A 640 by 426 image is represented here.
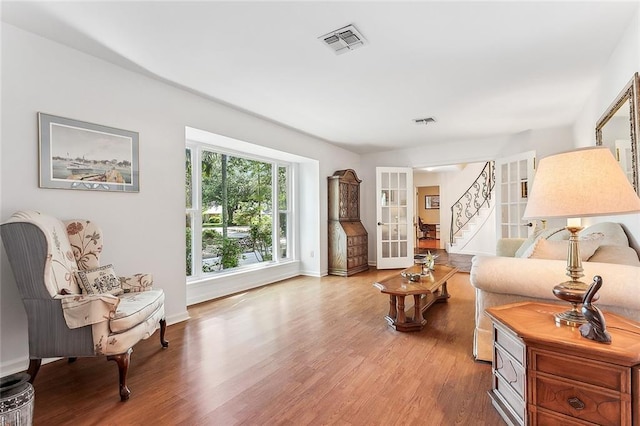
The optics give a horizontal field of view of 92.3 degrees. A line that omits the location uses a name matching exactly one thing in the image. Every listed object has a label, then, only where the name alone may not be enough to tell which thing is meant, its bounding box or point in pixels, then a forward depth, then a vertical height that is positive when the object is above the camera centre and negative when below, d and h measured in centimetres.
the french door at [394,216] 637 -8
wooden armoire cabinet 571 -35
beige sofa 174 -42
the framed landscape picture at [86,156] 241 +52
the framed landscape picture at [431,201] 1246 +42
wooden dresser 123 -72
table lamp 136 +7
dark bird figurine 130 -48
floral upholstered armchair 189 -58
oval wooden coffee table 293 -77
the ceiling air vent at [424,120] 446 +135
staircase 829 +0
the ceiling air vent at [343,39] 227 +134
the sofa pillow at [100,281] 226 -50
